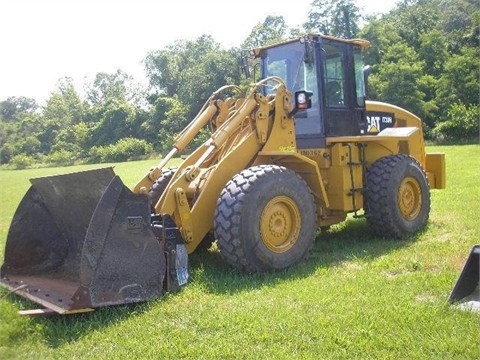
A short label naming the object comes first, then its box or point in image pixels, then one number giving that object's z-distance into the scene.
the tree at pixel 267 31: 58.81
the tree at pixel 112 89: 82.56
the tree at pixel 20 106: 83.94
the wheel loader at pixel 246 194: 4.52
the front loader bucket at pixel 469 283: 4.33
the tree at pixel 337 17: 51.12
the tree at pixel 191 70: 54.66
